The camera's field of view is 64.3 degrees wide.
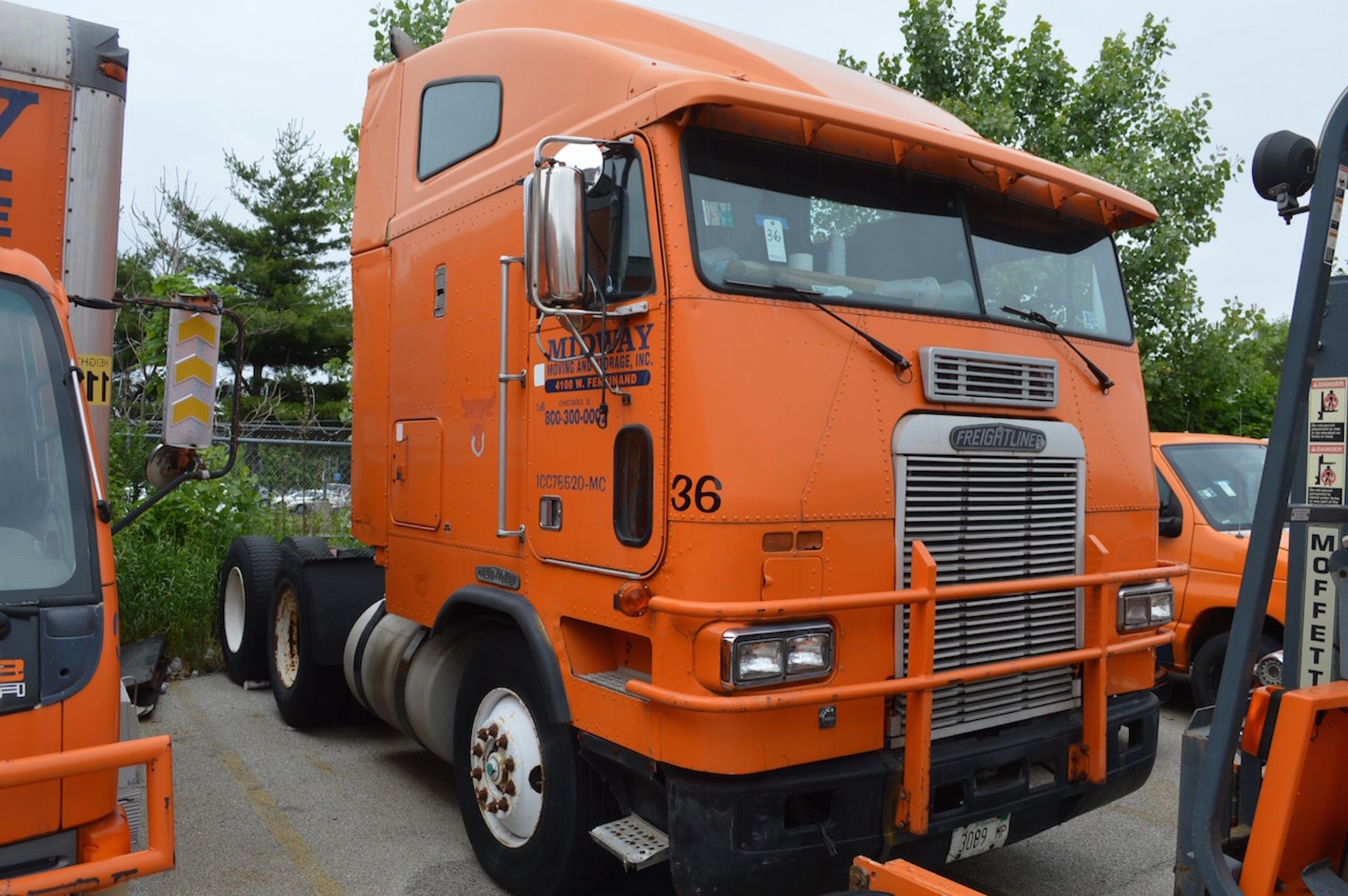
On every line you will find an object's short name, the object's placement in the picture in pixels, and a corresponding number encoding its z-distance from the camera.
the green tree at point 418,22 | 15.83
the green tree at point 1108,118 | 12.88
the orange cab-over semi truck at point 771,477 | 3.49
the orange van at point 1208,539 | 6.97
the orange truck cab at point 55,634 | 2.91
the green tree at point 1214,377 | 13.69
